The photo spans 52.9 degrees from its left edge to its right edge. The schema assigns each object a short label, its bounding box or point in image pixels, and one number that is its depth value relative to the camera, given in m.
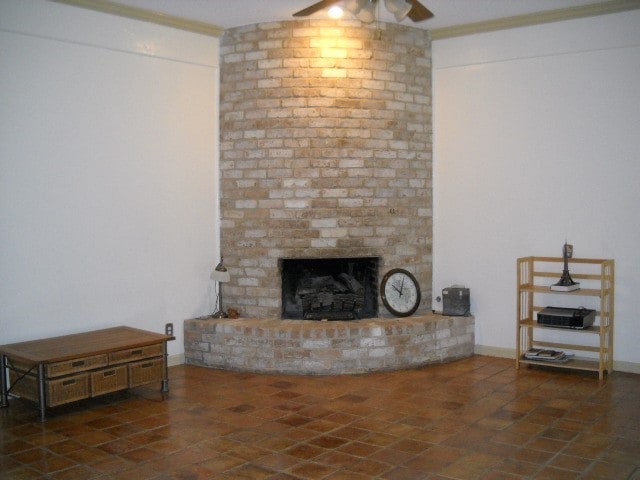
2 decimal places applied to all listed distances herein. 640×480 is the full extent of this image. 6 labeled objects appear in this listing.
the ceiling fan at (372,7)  3.63
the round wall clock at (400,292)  5.97
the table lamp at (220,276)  5.83
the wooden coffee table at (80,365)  4.35
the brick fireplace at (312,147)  5.83
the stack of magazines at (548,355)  5.50
